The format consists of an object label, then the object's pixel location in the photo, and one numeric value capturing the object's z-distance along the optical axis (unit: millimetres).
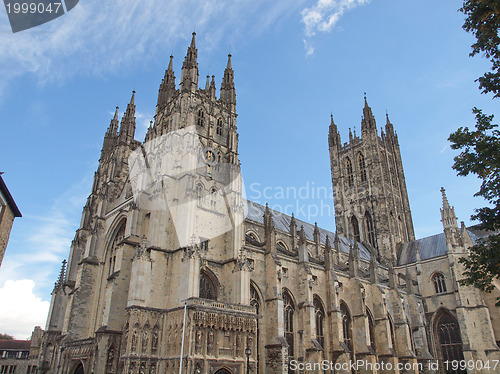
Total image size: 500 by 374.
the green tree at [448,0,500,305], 13078
